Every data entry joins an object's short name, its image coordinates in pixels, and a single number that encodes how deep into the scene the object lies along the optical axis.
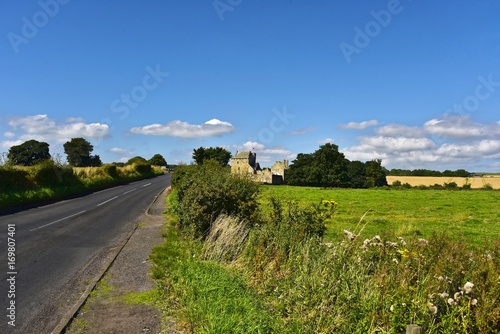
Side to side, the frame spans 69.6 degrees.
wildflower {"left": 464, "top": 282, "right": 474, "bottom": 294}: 4.95
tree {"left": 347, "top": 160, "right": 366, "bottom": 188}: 101.00
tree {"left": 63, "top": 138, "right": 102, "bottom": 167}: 88.75
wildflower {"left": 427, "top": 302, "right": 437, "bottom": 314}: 4.87
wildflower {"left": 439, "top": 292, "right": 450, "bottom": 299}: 5.14
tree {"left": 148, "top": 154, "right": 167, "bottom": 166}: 121.94
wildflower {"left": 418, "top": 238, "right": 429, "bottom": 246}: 7.16
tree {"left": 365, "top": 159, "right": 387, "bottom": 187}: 95.19
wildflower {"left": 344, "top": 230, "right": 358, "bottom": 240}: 7.58
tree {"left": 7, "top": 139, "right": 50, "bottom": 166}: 78.50
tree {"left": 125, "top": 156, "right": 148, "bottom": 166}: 81.12
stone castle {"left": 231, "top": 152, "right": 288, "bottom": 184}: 102.91
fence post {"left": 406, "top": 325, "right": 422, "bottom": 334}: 4.18
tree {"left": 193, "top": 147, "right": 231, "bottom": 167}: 94.69
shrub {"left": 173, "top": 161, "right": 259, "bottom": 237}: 11.22
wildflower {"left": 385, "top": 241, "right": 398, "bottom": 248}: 7.19
